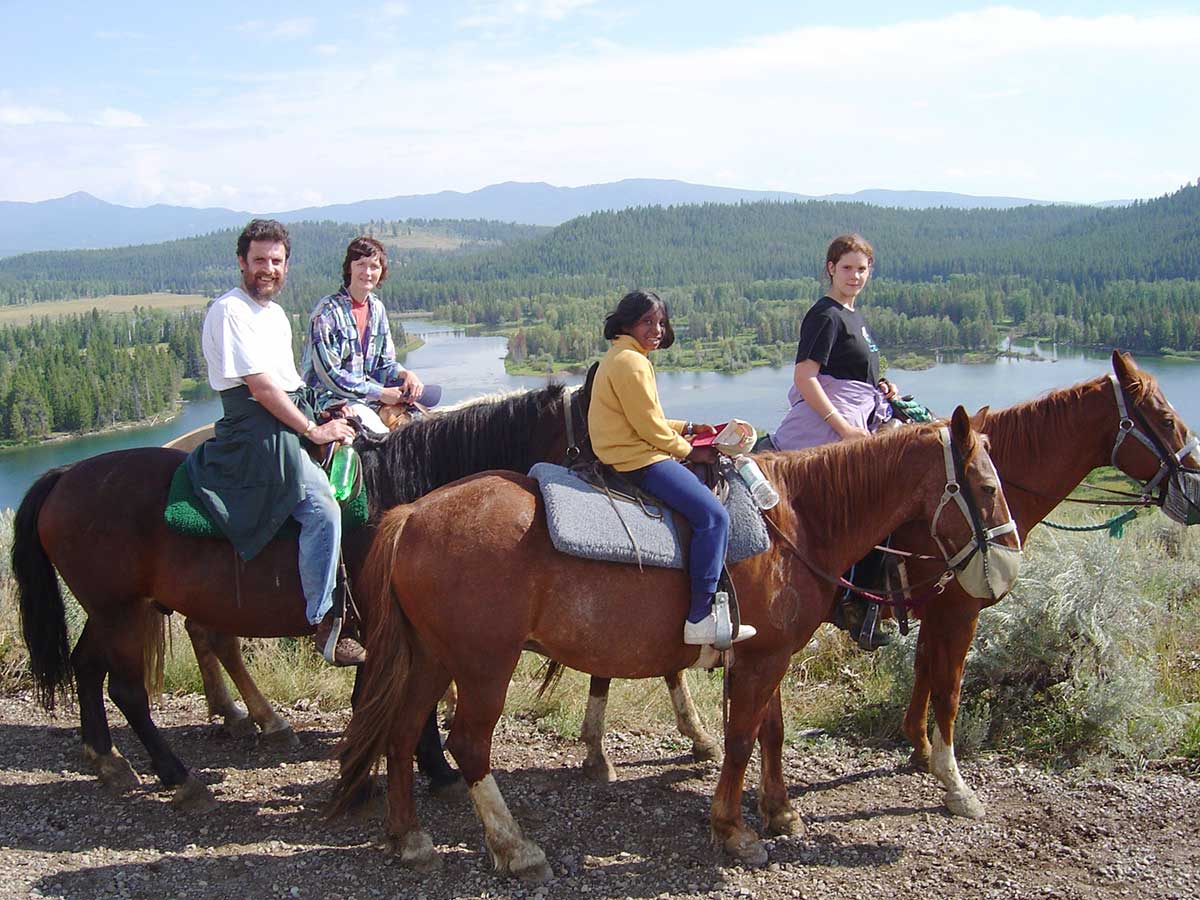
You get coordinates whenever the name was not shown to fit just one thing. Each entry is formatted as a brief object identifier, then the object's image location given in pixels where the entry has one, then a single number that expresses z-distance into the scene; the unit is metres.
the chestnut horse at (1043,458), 4.78
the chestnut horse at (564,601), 3.88
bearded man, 4.49
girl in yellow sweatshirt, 3.96
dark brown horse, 4.73
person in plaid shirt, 5.60
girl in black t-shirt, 5.28
